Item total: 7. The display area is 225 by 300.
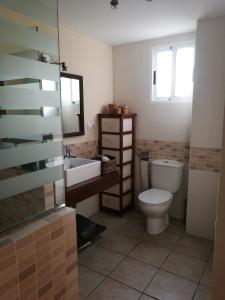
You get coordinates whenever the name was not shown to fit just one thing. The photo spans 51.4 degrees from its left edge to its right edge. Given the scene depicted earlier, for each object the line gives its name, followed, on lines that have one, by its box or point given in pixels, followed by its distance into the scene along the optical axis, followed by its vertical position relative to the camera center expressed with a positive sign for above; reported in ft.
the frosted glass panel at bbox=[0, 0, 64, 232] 3.24 +0.02
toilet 8.54 -3.09
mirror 8.59 +0.33
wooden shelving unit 9.78 -1.63
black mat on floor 7.98 -4.14
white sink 6.64 -1.74
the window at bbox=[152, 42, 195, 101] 9.16 +1.63
